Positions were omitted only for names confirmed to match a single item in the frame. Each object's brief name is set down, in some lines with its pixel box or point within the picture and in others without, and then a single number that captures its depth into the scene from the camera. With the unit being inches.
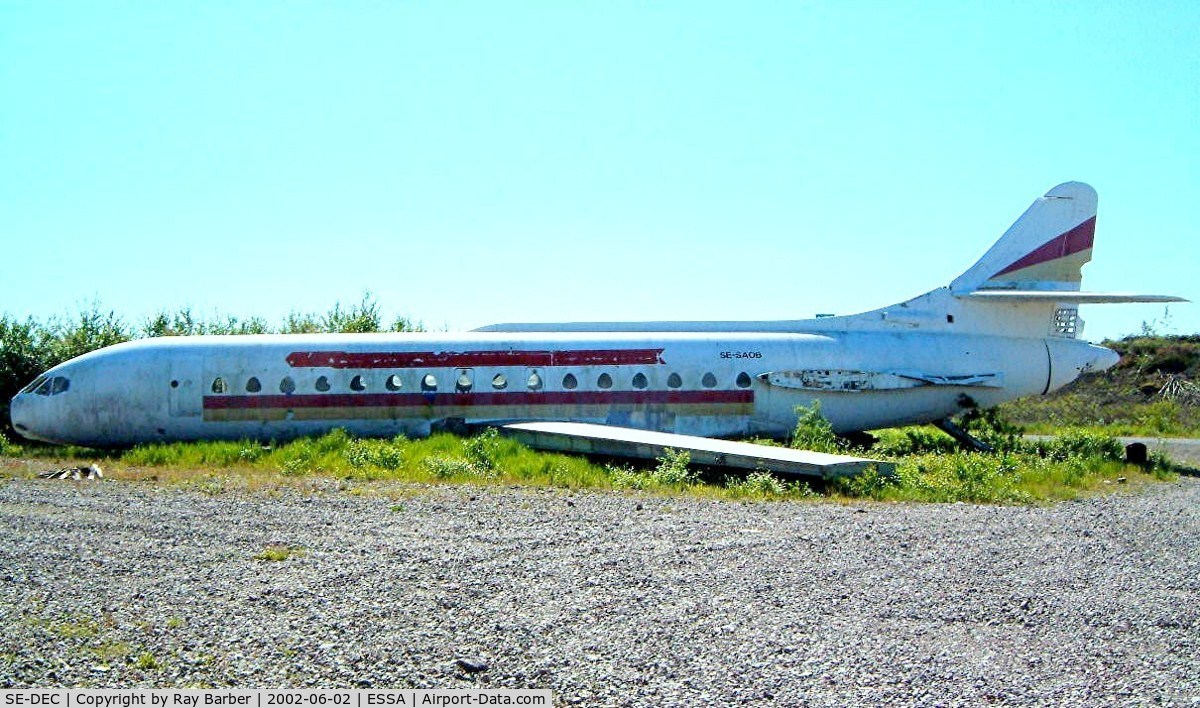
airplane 776.3
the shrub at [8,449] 785.1
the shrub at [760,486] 537.0
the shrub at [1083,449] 745.1
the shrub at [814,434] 724.0
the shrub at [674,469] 582.9
